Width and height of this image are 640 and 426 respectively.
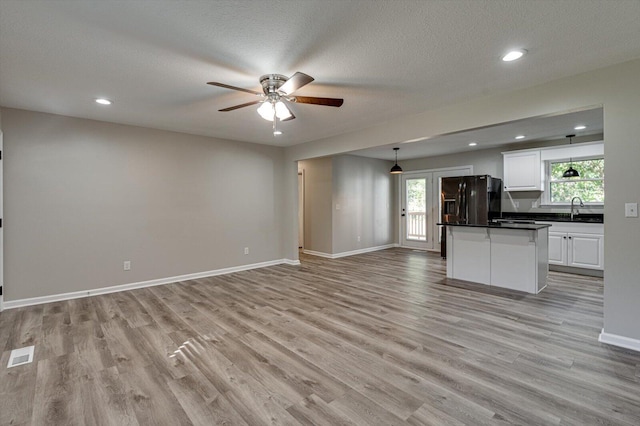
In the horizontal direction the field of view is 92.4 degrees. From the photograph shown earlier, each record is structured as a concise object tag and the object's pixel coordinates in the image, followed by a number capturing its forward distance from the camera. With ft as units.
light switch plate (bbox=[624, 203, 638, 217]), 8.43
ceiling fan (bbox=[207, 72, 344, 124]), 9.08
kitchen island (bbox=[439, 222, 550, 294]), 13.50
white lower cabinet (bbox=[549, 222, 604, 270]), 16.20
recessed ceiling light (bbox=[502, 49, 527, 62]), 7.91
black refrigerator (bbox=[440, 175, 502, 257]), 20.26
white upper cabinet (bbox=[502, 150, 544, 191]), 18.97
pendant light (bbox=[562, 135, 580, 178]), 17.24
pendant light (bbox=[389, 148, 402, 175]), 23.58
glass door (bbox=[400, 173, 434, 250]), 26.16
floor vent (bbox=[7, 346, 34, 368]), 8.03
